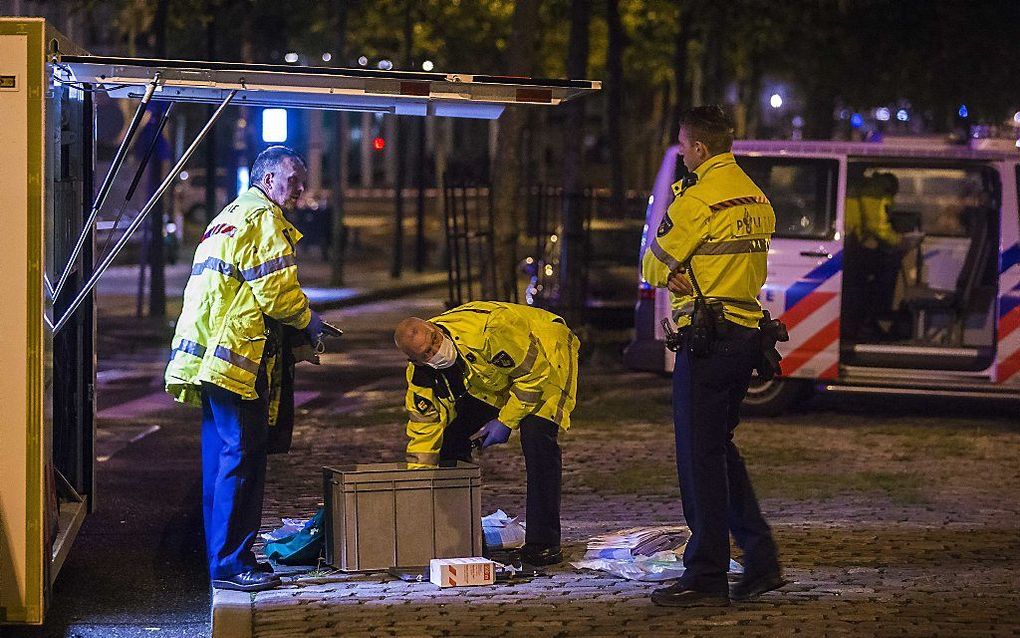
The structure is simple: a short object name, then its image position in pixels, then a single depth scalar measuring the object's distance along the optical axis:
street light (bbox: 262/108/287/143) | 19.20
